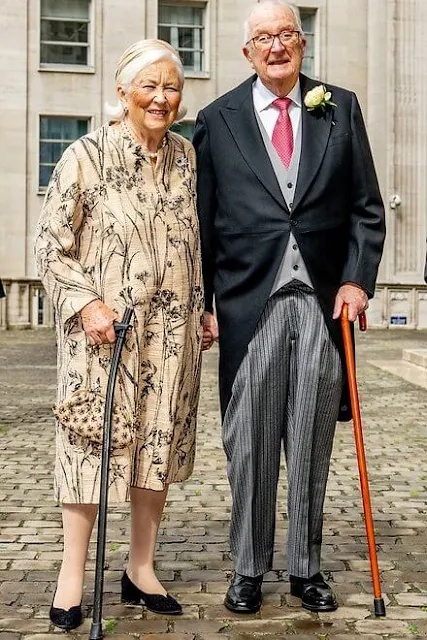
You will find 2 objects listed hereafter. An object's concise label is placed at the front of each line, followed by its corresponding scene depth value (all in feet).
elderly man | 13.21
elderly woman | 12.53
